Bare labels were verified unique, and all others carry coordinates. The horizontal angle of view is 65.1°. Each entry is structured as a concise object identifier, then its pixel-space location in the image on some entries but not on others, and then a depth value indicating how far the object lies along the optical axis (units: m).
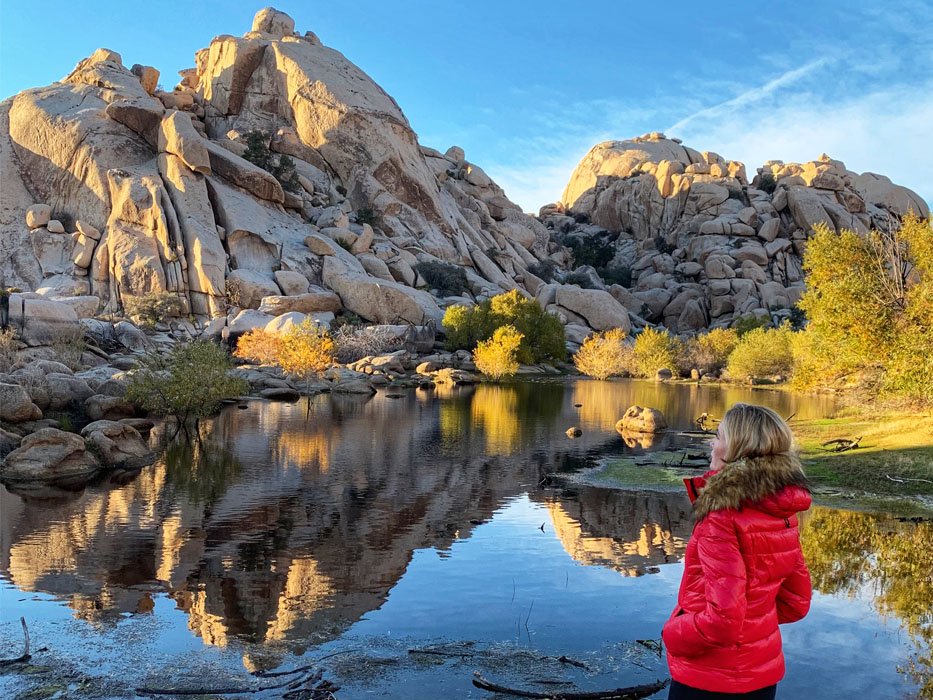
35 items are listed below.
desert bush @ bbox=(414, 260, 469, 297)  94.69
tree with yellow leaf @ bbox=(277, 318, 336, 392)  53.53
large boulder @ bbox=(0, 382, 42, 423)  26.80
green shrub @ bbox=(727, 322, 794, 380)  73.81
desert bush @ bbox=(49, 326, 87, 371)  46.50
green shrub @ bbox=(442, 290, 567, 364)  81.19
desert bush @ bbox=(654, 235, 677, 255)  126.44
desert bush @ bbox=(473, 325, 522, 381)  71.94
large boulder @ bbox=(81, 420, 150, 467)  25.53
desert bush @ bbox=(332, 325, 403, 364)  72.38
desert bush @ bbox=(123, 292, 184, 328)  71.81
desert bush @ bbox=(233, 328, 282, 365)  62.75
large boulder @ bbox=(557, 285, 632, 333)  98.31
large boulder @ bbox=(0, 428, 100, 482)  22.92
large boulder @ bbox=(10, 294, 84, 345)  51.81
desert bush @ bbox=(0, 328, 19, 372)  40.41
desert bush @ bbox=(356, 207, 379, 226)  98.88
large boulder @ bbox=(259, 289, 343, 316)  75.43
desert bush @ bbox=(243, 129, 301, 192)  95.38
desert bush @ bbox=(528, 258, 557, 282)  118.56
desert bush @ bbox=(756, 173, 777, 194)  129.93
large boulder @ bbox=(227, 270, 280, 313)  77.38
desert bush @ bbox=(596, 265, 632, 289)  121.62
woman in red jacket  4.07
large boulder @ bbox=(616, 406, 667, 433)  36.69
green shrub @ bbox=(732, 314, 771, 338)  91.62
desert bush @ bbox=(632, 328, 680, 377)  82.38
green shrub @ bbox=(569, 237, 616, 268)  128.12
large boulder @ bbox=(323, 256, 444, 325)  81.69
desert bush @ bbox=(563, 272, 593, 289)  114.81
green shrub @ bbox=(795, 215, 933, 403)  25.03
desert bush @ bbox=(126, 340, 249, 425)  33.06
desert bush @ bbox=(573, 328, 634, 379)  80.94
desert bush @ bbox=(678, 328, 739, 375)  84.75
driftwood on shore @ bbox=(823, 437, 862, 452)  26.36
